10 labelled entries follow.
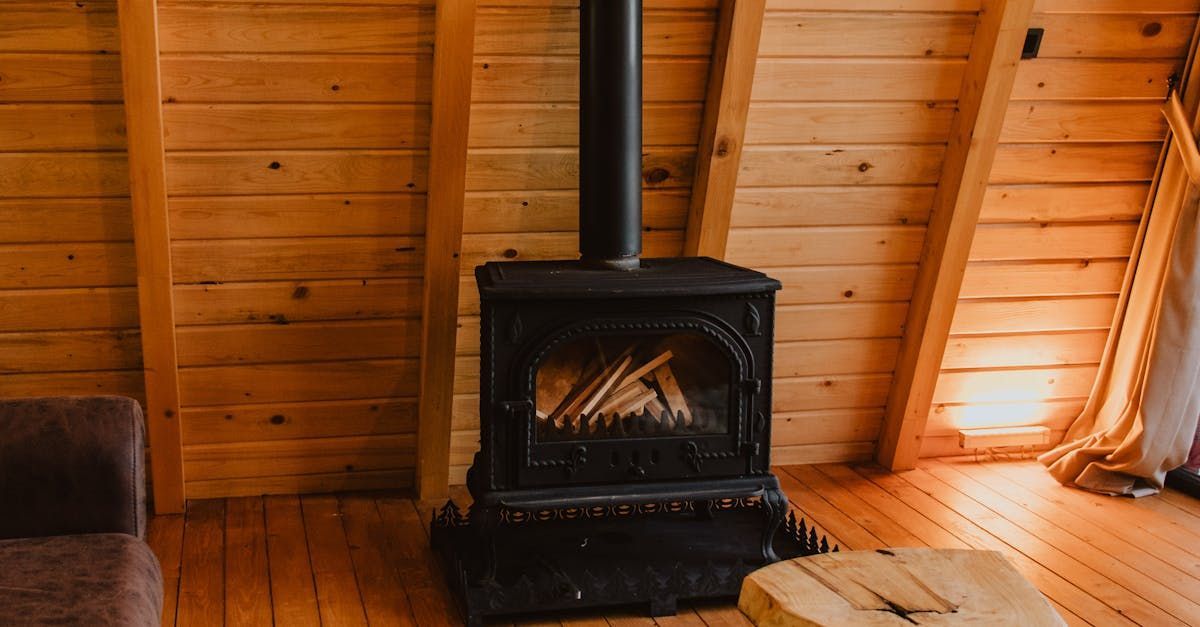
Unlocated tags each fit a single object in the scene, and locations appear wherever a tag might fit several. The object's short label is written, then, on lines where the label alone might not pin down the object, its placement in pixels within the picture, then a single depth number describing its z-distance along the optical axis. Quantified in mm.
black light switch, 3324
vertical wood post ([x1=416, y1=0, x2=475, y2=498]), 2846
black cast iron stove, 2785
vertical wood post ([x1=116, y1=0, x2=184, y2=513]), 2705
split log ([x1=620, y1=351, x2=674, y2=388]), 2932
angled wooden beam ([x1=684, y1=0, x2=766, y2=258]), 3020
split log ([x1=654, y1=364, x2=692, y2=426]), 2945
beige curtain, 3568
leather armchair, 2061
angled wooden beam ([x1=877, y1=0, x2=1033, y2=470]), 3219
